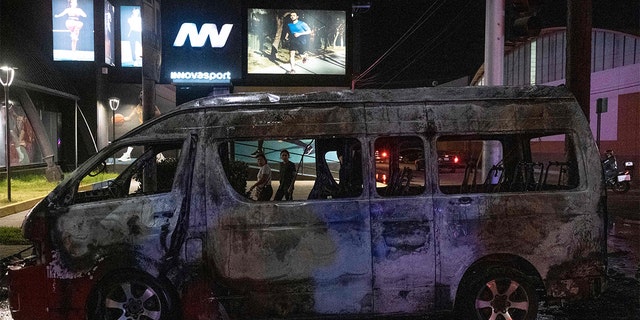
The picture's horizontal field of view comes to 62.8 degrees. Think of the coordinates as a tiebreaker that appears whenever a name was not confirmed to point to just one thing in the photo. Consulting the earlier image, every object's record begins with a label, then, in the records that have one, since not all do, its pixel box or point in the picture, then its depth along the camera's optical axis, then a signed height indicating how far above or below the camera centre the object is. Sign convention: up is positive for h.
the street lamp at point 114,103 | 24.05 +1.87
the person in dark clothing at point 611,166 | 17.45 -0.74
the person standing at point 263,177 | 6.85 -0.44
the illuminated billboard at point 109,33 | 26.94 +5.79
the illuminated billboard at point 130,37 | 29.19 +5.96
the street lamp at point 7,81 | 13.95 +1.68
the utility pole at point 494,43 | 9.58 +1.86
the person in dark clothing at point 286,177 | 5.76 -0.40
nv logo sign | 18.27 +3.85
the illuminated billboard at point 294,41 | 20.55 +4.07
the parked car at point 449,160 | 6.39 -0.24
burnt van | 4.82 -0.82
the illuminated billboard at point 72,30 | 25.19 +5.56
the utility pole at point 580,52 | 7.37 +1.30
